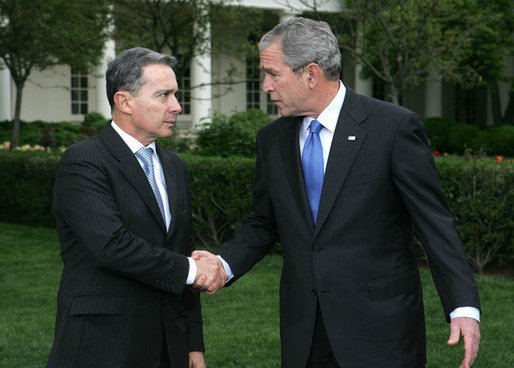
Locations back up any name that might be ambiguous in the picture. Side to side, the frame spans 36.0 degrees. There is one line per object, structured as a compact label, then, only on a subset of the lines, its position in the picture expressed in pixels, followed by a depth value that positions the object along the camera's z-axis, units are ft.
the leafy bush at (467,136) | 82.64
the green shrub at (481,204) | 26.50
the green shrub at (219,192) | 31.45
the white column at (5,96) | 85.15
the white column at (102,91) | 88.99
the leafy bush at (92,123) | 80.35
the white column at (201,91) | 90.64
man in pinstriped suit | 9.67
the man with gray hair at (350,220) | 9.92
